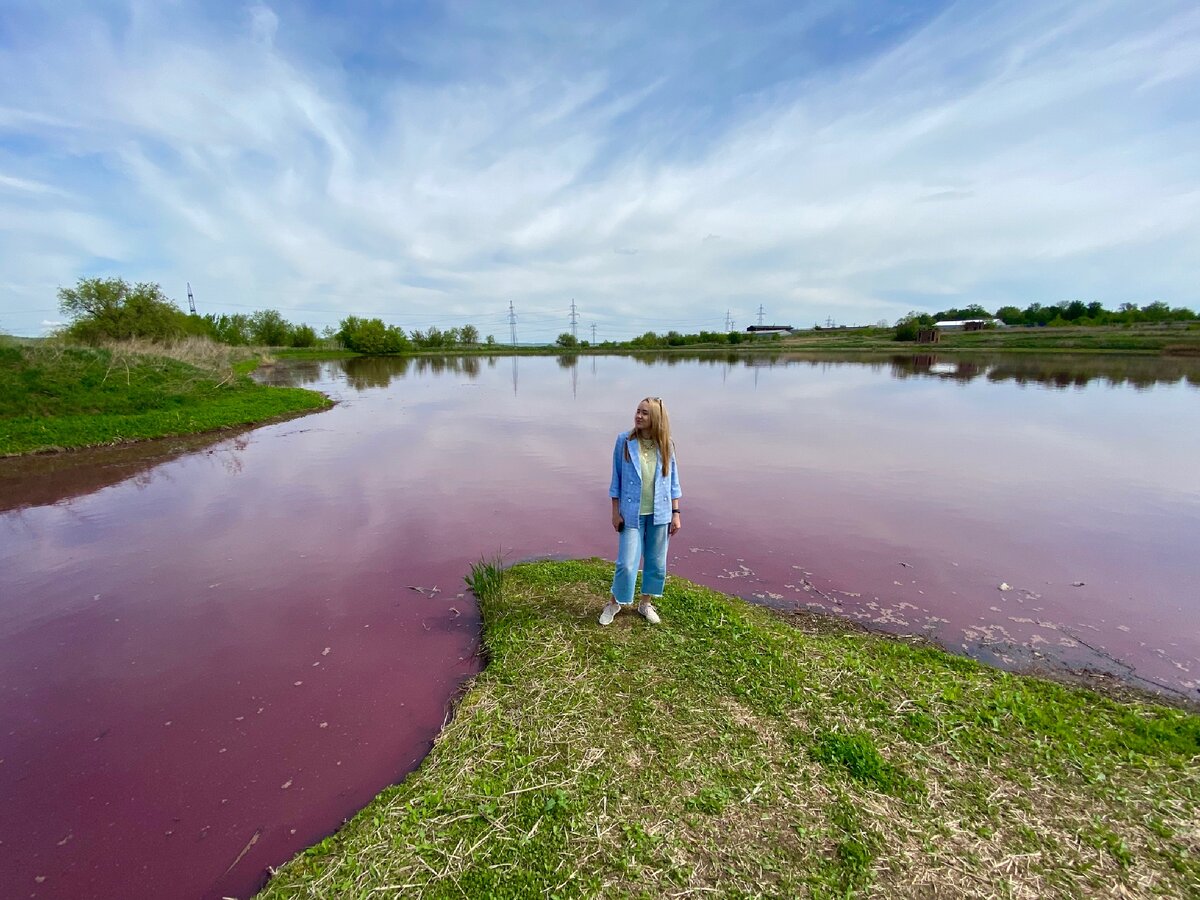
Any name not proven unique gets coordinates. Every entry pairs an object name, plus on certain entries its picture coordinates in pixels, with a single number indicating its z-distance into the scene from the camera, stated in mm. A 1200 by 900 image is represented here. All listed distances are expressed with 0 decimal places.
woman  4281
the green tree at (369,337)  73812
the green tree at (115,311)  32781
